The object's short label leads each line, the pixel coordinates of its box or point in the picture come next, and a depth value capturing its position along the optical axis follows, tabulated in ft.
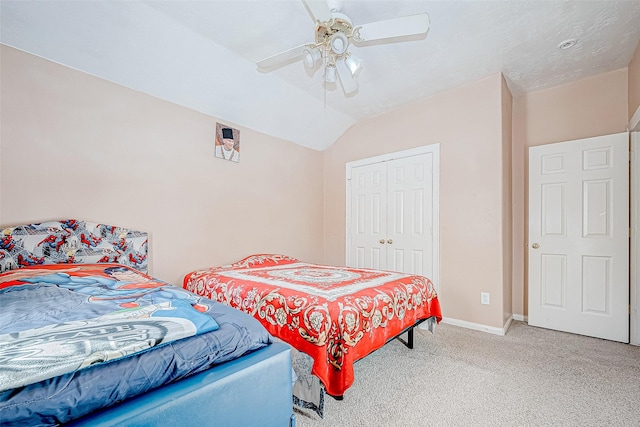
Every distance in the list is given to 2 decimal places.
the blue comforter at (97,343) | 2.34
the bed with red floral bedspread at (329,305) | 5.05
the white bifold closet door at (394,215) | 11.34
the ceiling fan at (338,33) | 5.68
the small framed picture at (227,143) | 10.69
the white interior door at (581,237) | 8.91
